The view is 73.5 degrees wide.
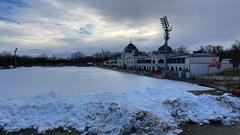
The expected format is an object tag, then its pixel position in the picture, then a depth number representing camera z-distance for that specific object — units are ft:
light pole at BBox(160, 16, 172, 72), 110.14
